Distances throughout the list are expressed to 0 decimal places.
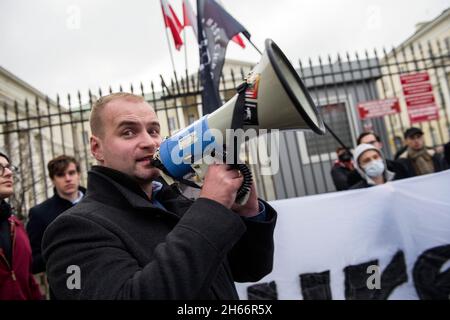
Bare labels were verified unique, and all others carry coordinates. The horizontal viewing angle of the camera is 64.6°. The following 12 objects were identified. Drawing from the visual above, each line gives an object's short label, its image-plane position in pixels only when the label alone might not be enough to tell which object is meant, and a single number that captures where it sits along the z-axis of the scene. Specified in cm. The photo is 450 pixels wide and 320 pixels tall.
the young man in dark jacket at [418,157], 515
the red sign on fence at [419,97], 643
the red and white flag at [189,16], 570
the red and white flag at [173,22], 575
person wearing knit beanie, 379
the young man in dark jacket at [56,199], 329
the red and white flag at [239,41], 538
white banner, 299
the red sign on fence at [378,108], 645
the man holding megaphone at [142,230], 112
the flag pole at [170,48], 588
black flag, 457
